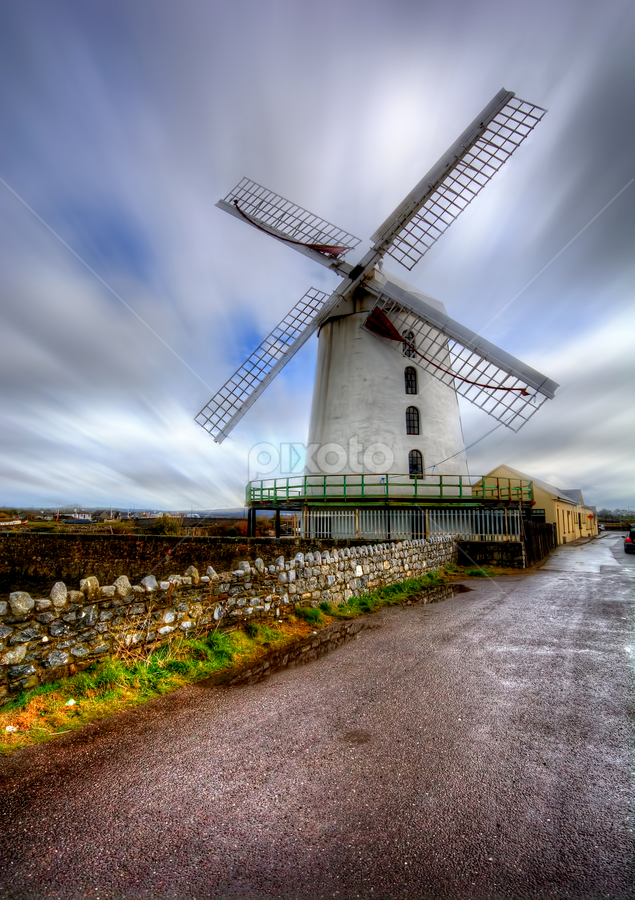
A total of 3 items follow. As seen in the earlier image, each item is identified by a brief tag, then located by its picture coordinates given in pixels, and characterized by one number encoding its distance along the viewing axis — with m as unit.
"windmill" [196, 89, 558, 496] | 17.78
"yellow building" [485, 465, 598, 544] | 34.59
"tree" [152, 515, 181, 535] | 34.88
